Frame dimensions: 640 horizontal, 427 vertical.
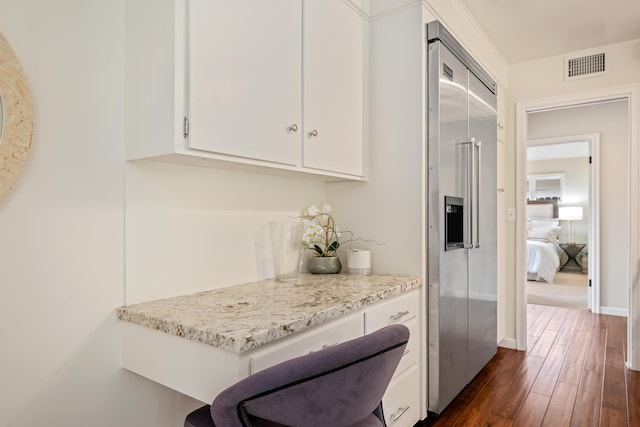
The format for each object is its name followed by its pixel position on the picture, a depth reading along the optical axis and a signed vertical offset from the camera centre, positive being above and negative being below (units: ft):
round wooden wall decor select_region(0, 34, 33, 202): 3.63 +0.92
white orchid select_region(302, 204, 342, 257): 7.07 -0.35
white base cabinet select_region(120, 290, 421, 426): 3.52 -1.43
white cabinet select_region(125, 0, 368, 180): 4.17 +1.66
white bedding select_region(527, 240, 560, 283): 21.16 -2.61
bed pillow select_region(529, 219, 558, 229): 26.67 -0.65
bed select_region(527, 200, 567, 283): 21.24 -1.68
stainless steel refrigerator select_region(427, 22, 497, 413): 6.79 -0.09
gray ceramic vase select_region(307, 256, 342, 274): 6.99 -0.93
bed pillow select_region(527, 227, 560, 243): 24.63 -1.31
